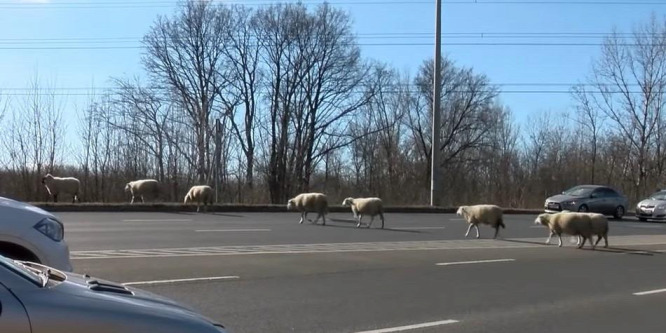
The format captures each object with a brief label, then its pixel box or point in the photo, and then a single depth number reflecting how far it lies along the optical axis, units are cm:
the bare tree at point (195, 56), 5134
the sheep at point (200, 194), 2808
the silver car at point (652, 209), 3431
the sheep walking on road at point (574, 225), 1880
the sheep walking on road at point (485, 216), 2081
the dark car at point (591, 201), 3447
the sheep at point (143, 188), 3105
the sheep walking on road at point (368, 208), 2338
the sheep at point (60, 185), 3062
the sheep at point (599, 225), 1880
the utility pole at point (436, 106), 3369
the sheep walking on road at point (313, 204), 2400
